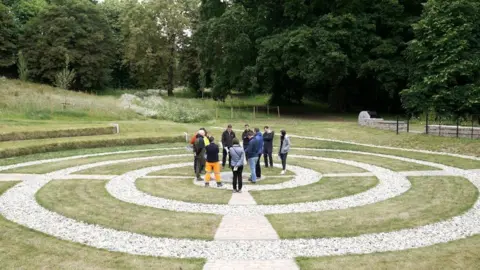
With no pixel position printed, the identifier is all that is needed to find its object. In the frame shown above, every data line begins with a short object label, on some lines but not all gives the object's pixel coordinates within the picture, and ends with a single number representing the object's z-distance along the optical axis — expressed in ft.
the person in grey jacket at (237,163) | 50.16
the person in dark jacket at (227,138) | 66.59
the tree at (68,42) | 220.64
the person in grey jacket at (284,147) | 63.94
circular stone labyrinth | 32.09
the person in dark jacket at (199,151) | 58.86
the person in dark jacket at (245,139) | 68.44
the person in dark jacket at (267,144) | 68.39
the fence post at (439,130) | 96.22
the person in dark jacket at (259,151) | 57.67
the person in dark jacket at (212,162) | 52.85
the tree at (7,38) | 217.56
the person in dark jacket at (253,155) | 55.98
